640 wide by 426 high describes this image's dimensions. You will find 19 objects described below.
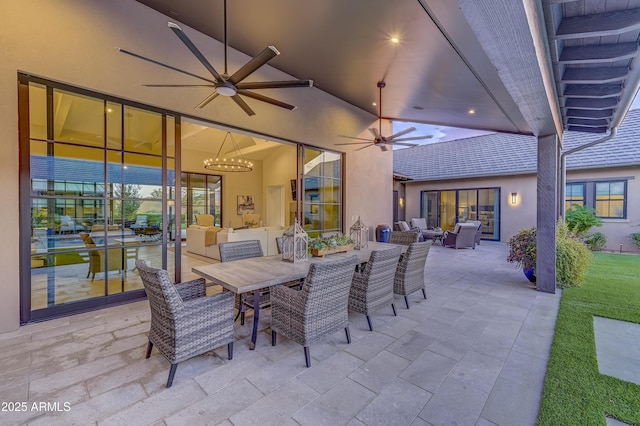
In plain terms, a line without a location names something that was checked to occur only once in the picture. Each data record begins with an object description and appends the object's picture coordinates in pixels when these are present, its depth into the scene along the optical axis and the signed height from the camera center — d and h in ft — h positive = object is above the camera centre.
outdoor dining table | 8.01 -2.11
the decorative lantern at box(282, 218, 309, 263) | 10.71 -1.40
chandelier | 29.37 +4.74
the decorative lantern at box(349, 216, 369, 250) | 13.73 -1.29
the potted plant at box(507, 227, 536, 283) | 16.40 -2.53
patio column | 14.89 -0.22
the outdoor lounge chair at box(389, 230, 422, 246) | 15.90 -1.67
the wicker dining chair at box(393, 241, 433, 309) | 12.04 -2.70
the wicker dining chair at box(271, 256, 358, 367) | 7.82 -2.91
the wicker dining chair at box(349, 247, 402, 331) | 10.02 -2.80
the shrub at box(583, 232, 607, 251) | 27.16 -3.05
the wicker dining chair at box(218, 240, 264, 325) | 10.47 -1.97
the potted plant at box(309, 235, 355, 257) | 11.66 -1.60
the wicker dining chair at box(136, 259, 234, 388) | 6.94 -3.06
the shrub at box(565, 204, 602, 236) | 26.39 -0.94
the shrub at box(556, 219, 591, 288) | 15.80 -3.04
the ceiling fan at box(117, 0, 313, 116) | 8.16 +4.41
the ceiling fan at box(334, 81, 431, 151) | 18.81 +4.69
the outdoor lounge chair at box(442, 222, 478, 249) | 29.60 -2.77
